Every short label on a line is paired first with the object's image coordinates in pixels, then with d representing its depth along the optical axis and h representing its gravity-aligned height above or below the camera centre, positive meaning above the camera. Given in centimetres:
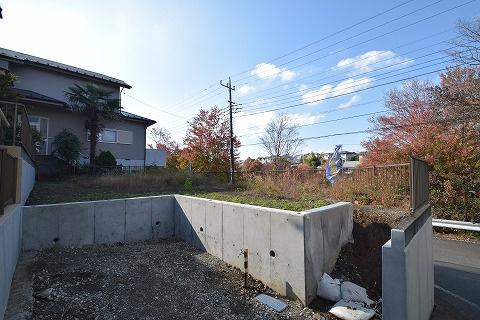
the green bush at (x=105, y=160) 1577 +47
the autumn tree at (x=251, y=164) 3556 +45
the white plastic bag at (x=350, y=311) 415 -214
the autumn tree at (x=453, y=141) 1036 +101
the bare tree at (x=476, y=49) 1108 +453
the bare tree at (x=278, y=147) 3978 +282
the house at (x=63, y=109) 1510 +330
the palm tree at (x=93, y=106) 1553 +340
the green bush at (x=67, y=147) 1388 +105
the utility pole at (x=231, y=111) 2277 +480
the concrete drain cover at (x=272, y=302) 450 -219
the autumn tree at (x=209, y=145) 2534 +202
